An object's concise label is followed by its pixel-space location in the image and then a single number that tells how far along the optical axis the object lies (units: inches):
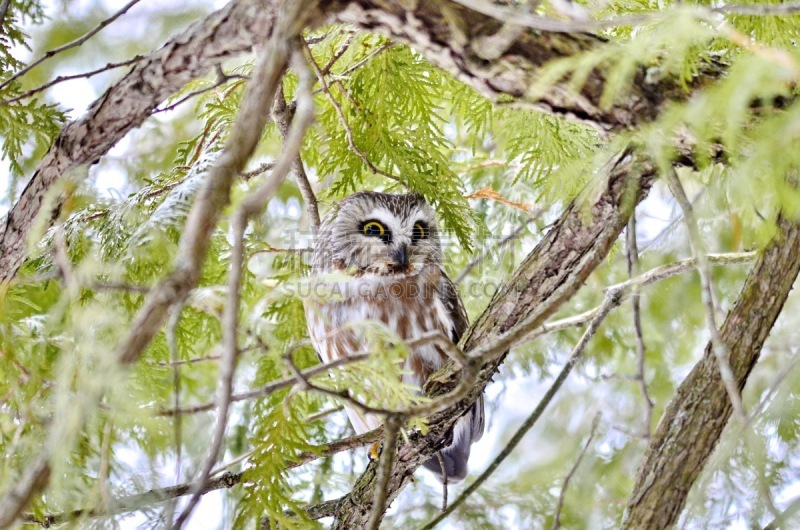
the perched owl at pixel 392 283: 286.8
